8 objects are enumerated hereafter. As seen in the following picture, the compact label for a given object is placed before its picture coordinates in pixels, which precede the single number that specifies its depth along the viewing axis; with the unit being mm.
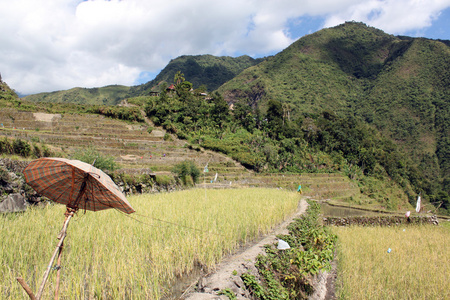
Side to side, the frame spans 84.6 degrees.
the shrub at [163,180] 15194
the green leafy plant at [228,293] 2959
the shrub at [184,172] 18969
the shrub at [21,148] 11000
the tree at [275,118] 46844
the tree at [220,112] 45219
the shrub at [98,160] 11836
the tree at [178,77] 57547
